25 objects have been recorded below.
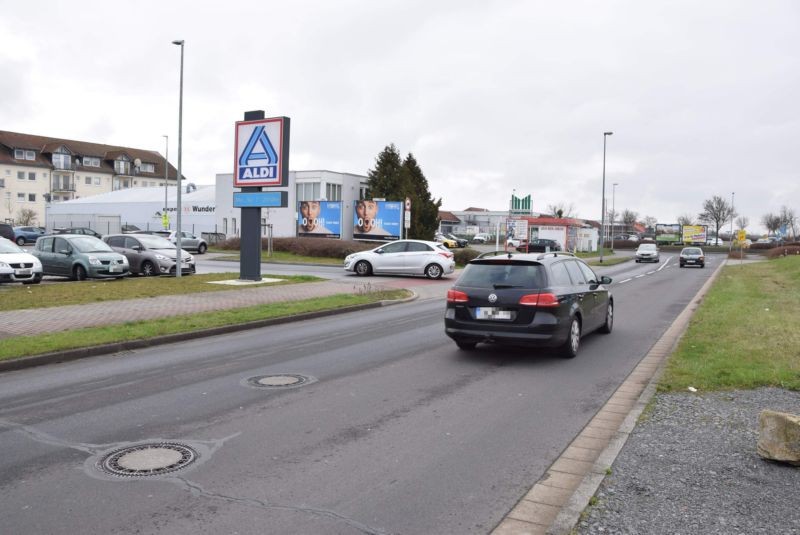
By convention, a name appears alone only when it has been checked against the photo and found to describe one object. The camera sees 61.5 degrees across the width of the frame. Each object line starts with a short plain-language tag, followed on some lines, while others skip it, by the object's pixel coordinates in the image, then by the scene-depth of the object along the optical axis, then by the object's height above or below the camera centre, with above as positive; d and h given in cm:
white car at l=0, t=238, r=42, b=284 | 1831 -99
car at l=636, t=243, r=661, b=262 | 5625 -90
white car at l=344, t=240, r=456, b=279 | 2648 -88
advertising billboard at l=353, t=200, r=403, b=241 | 5036 +129
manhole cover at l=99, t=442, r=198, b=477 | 497 -176
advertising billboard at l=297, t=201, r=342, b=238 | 5294 +134
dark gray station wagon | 930 -92
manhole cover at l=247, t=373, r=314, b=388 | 792 -176
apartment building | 8581 +835
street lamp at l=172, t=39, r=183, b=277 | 2255 +28
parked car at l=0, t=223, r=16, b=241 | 4098 -9
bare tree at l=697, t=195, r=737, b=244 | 11306 +552
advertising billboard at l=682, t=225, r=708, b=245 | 9188 +125
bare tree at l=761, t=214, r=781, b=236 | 11825 +404
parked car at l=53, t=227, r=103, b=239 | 4811 +3
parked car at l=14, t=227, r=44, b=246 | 5241 -33
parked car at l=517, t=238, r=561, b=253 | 5428 -46
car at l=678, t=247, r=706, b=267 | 4675 -98
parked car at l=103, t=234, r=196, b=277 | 2375 -77
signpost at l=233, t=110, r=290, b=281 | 2155 +211
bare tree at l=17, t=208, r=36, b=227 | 7638 +147
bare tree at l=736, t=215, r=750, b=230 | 12429 +411
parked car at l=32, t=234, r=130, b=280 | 2066 -83
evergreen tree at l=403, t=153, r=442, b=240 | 5891 +304
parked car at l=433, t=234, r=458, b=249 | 6431 -27
